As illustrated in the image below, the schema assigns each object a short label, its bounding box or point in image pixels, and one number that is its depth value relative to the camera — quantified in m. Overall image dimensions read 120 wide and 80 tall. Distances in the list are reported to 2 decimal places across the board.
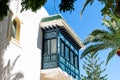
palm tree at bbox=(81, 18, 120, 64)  20.62
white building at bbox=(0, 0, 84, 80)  17.94
